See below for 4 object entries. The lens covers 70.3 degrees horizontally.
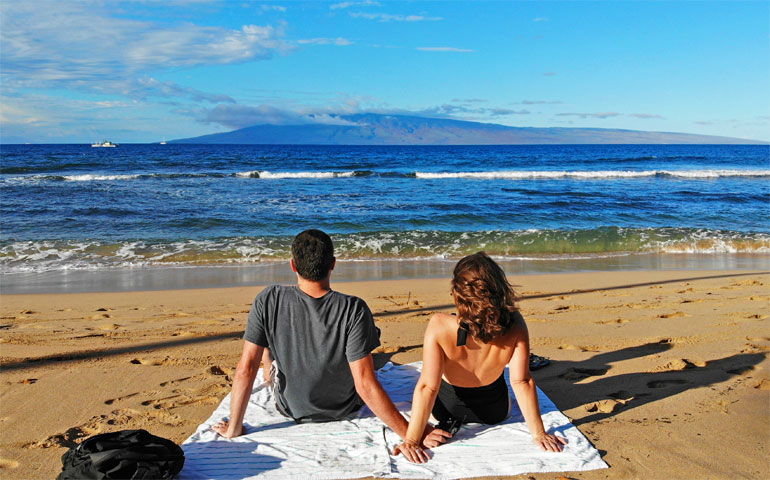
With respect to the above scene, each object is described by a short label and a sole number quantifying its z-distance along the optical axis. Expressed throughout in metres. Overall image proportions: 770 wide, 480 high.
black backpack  2.68
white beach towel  3.13
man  3.35
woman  3.10
